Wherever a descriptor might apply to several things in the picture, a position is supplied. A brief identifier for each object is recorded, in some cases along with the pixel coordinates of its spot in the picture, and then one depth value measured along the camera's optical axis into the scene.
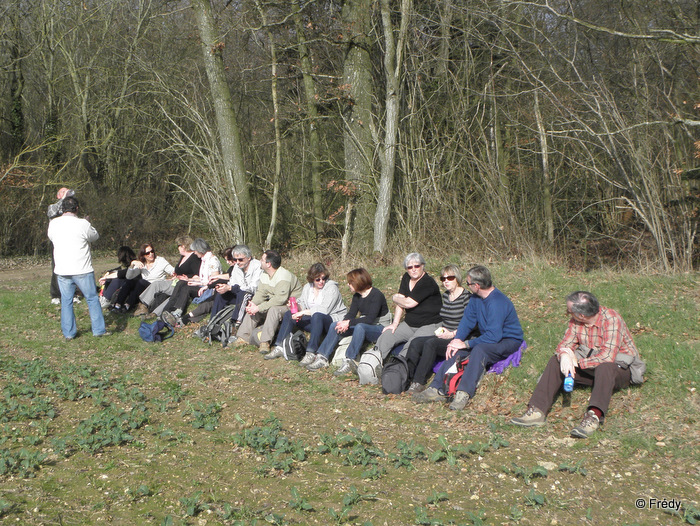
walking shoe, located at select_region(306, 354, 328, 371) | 7.53
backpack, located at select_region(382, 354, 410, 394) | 6.55
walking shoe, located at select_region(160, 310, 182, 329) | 9.35
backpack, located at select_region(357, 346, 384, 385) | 6.90
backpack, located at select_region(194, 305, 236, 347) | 8.74
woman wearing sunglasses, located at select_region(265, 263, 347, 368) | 7.99
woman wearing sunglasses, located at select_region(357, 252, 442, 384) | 7.23
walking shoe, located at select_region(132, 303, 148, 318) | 10.37
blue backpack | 8.91
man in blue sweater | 6.24
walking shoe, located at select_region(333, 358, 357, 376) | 7.25
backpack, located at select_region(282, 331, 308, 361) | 7.87
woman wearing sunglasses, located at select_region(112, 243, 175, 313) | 10.45
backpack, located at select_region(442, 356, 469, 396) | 6.25
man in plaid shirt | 5.46
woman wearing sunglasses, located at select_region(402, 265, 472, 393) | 6.66
